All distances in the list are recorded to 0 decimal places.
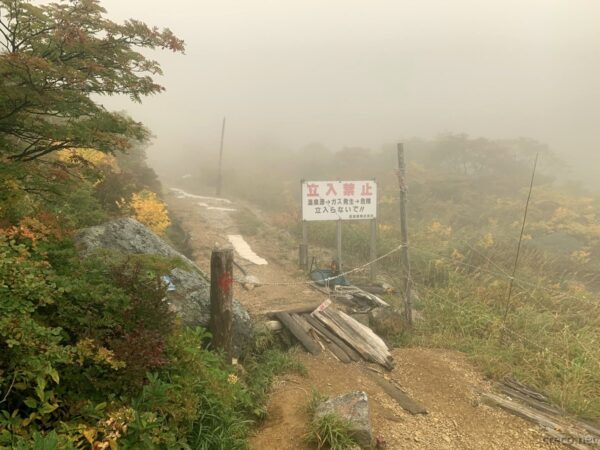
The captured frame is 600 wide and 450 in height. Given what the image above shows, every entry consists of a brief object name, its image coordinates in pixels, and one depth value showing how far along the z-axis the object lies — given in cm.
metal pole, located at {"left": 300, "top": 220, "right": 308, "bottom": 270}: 1120
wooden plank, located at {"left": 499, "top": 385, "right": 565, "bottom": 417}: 534
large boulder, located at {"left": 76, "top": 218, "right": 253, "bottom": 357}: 534
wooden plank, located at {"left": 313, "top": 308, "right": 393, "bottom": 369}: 643
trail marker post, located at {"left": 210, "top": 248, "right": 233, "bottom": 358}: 511
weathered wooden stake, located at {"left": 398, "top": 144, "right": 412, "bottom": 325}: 783
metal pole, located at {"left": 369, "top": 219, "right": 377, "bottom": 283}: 1047
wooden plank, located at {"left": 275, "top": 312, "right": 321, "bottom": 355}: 644
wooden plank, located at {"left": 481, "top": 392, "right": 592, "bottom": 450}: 472
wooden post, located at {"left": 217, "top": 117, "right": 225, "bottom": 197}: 2383
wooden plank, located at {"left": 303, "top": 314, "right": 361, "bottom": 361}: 649
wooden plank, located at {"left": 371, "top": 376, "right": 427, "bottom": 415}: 513
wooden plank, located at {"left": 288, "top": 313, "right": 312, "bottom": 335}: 688
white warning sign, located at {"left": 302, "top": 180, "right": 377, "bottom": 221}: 1036
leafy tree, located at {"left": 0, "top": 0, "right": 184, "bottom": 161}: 350
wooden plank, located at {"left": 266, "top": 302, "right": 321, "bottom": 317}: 716
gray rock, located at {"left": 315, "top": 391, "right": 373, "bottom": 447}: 399
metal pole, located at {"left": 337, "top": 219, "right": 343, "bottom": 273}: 1043
